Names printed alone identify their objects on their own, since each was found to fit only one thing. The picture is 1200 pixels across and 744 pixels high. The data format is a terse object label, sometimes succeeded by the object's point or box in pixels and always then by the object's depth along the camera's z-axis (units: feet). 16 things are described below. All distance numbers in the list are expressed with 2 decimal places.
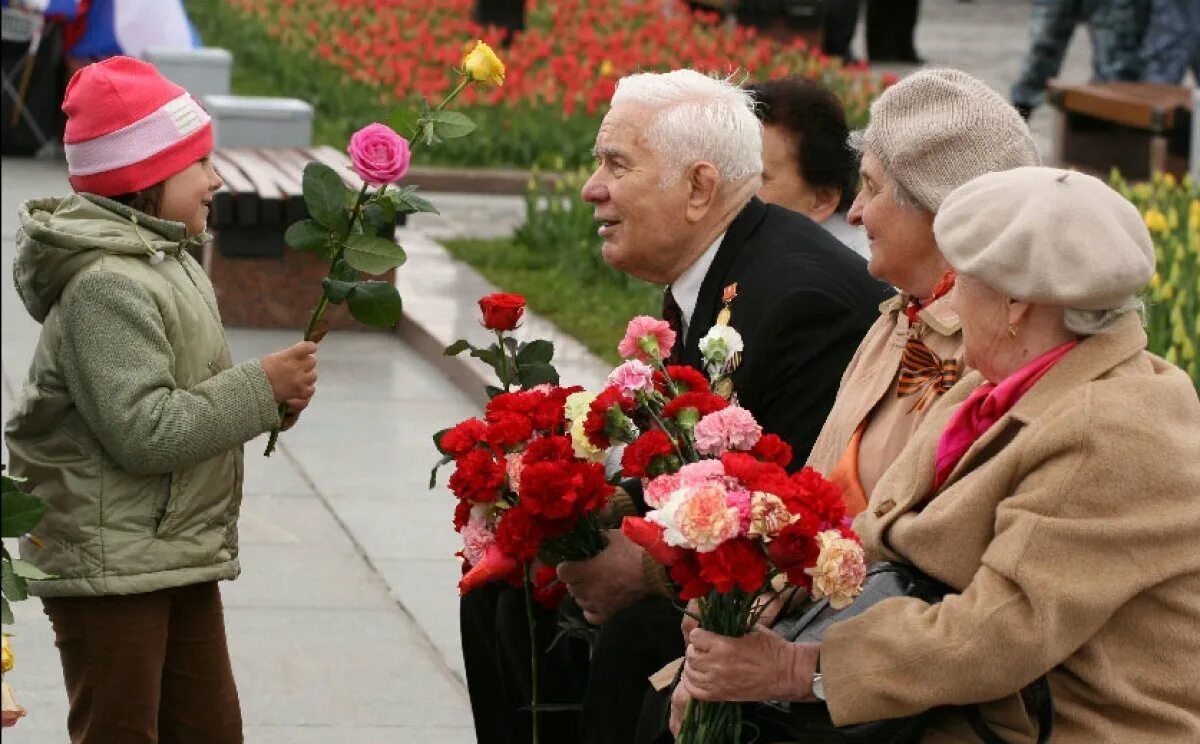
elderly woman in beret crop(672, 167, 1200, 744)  17.03
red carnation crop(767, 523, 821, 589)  17.58
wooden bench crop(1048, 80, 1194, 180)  68.64
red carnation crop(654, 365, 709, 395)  20.31
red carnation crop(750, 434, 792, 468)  19.06
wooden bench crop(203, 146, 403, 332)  53.25
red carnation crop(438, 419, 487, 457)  21.58
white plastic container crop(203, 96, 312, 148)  62.60
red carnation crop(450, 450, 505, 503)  21.14
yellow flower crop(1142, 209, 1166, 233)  44.40
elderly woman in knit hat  21.63
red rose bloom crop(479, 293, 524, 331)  23.26
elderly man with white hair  24.04
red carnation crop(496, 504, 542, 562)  20.81
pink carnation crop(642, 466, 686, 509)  18.05
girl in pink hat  21.37
